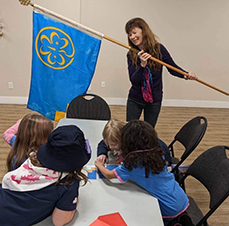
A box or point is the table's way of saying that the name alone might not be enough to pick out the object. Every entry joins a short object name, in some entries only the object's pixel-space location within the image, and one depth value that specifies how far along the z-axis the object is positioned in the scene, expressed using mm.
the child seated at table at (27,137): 1187
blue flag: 2014
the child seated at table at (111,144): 1420
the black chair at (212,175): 1204
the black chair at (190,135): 1624
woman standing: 1900
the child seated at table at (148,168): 1173
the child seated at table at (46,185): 899
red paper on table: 999
